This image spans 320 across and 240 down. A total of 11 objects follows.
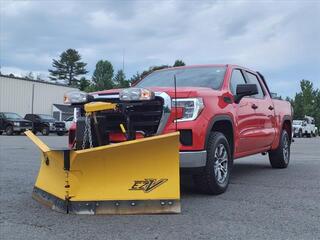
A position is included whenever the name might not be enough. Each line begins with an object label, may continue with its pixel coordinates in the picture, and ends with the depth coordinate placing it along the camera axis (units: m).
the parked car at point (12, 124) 19.67
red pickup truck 3.48
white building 27.45
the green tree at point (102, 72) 54.94
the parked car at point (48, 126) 20.28
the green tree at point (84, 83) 57.05
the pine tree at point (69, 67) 65.51
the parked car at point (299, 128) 28.36
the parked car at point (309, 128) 29.99
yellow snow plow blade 3.05
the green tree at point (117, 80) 40.54
